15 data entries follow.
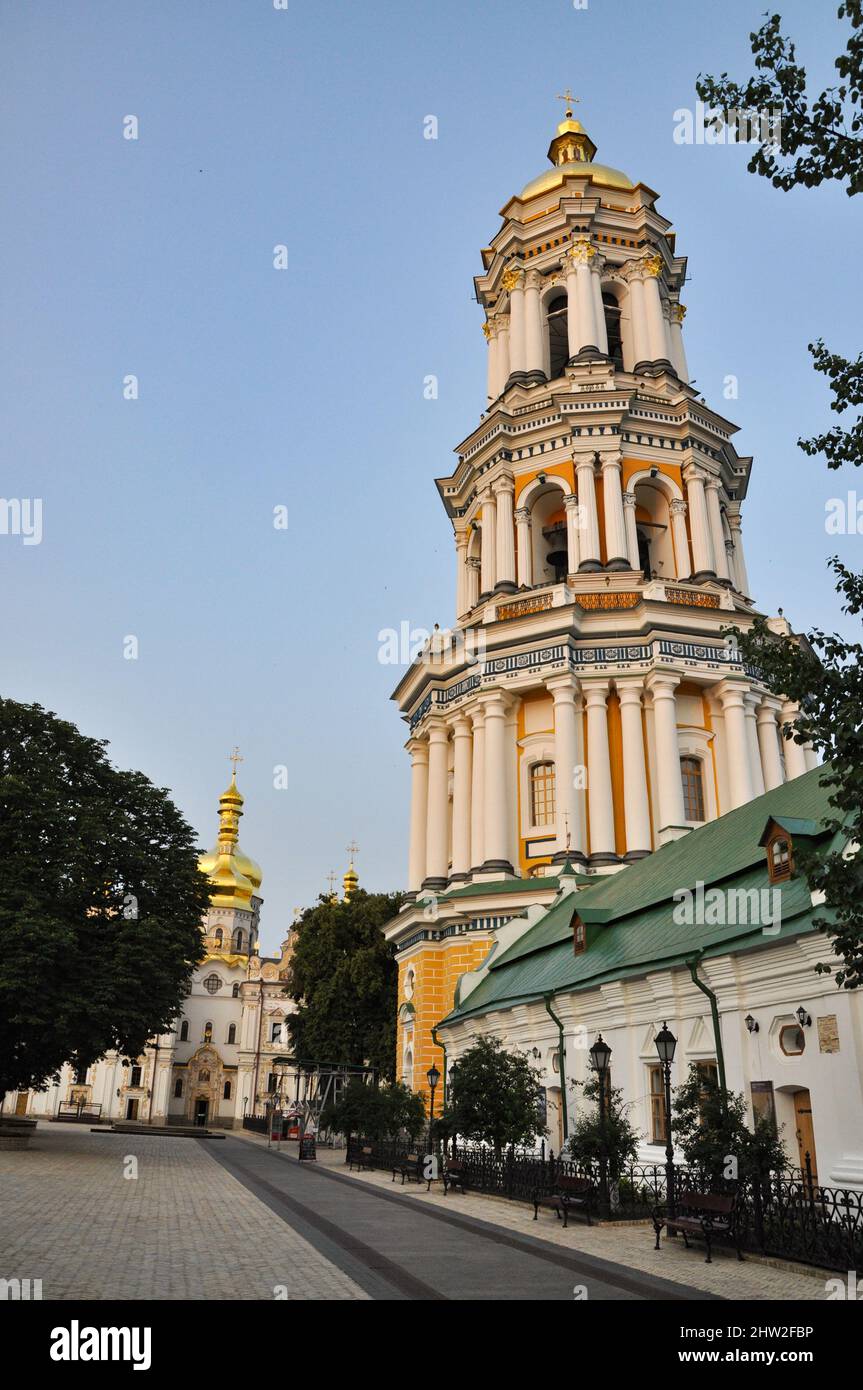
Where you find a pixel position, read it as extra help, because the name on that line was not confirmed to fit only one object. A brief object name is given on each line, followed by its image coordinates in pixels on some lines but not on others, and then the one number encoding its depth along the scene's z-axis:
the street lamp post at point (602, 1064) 16.38
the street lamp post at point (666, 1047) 15.12
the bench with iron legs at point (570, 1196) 15.89
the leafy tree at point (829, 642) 10.04
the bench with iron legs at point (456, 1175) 22.11
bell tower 35.25
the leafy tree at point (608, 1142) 16.59
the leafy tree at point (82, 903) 25.73
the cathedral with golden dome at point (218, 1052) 79.31
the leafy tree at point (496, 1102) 21.33
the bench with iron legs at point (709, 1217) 12.41
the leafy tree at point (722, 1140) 12.85
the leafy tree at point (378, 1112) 28.88
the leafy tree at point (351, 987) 45.91
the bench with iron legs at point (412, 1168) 24.89
